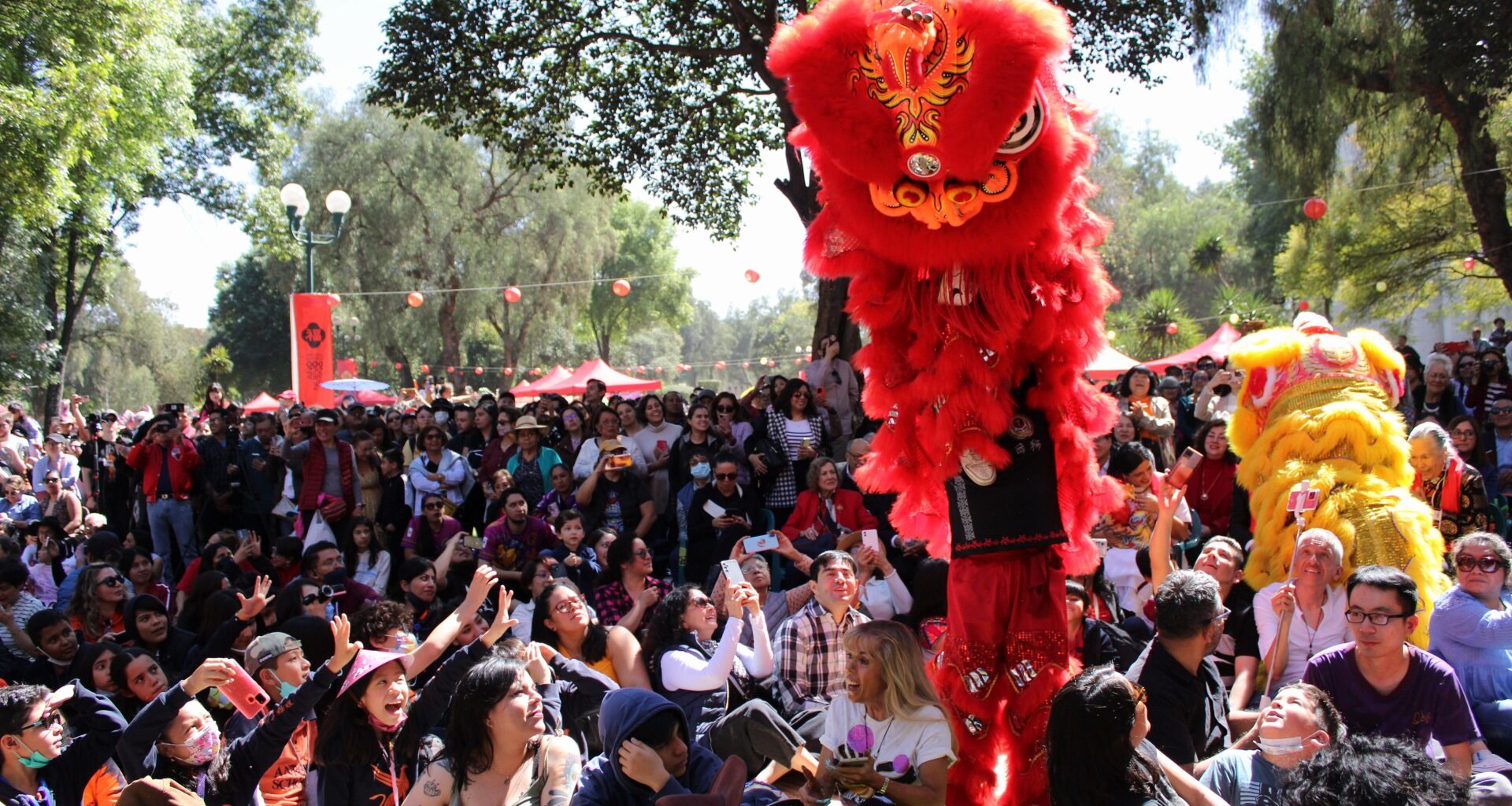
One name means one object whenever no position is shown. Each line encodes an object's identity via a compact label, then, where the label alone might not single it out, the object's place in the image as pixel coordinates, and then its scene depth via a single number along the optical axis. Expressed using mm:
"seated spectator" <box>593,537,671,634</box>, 5969
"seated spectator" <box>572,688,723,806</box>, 3127
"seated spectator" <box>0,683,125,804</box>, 3873
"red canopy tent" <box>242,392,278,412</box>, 21672
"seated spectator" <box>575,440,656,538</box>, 7945
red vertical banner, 11859
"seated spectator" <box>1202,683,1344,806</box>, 3141
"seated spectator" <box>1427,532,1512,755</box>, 4477
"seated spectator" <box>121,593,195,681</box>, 5887
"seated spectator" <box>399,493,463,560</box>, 7820
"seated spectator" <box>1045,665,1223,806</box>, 2771
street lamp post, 11102
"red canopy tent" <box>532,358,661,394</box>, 20297
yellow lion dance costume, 4953
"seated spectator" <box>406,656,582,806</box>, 3506
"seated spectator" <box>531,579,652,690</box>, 4867
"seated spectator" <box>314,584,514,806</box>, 3982
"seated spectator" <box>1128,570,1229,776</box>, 3799
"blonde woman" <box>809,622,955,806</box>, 3467
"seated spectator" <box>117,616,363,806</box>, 3674
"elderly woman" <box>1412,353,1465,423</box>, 8930
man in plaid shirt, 4699
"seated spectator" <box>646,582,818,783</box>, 4395
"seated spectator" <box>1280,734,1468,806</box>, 2287
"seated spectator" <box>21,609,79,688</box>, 5645
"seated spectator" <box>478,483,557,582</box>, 7270
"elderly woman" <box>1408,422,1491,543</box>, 6246
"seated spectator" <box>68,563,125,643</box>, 6430
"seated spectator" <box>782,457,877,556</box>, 7355
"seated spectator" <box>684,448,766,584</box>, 7488
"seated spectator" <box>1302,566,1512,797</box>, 3709
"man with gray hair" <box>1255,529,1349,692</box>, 4715
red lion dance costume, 3605
